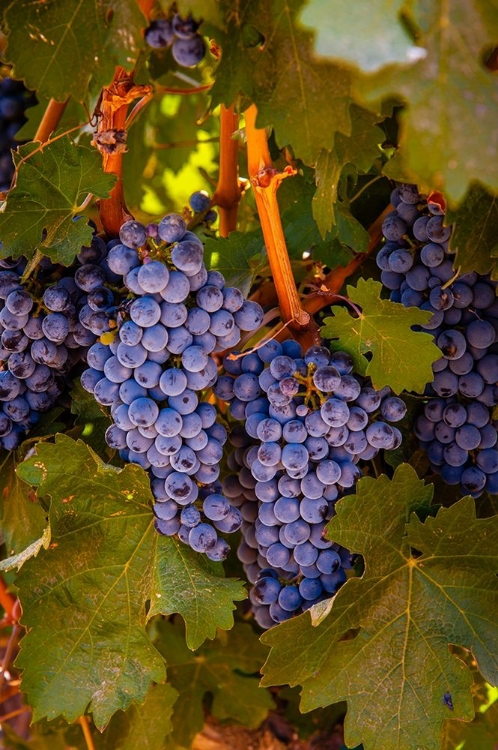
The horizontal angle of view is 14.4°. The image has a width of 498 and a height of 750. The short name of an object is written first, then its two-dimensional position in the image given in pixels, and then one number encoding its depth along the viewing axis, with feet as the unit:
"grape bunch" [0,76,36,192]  4.37
